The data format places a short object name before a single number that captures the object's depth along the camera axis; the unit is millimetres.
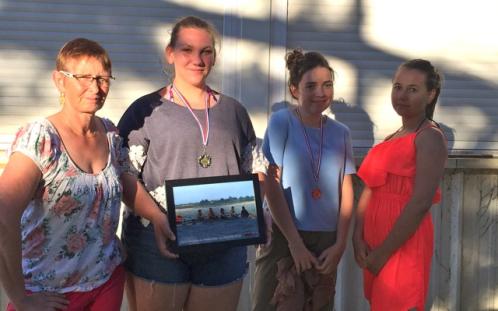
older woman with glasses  2037
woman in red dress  2775
